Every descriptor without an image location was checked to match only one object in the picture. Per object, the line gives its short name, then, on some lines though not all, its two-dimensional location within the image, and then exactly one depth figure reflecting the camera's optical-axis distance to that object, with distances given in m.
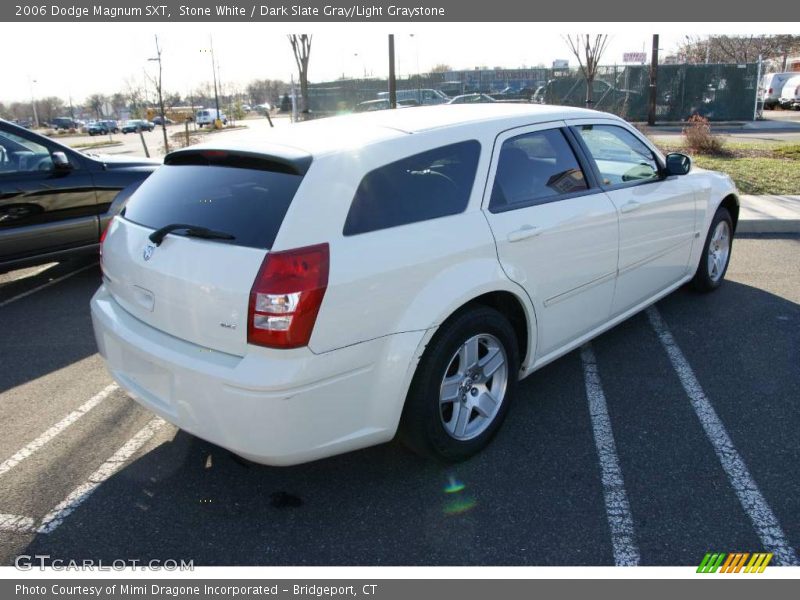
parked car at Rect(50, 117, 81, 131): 66.56
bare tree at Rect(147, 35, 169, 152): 17.62
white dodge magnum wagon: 2.53
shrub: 14.01
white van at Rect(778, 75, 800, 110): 34.59
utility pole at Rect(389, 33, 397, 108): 15.74
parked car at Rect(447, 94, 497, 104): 27.30
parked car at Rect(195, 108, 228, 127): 51.86
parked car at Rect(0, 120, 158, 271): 5.89
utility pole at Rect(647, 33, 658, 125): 23.42
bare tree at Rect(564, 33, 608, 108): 18.67
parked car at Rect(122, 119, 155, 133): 55.94
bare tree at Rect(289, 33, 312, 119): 16.65
